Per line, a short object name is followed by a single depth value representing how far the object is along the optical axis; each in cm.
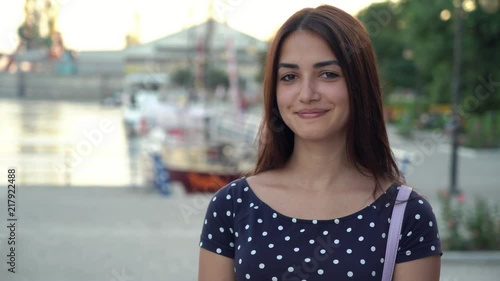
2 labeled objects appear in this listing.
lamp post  1708
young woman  217
